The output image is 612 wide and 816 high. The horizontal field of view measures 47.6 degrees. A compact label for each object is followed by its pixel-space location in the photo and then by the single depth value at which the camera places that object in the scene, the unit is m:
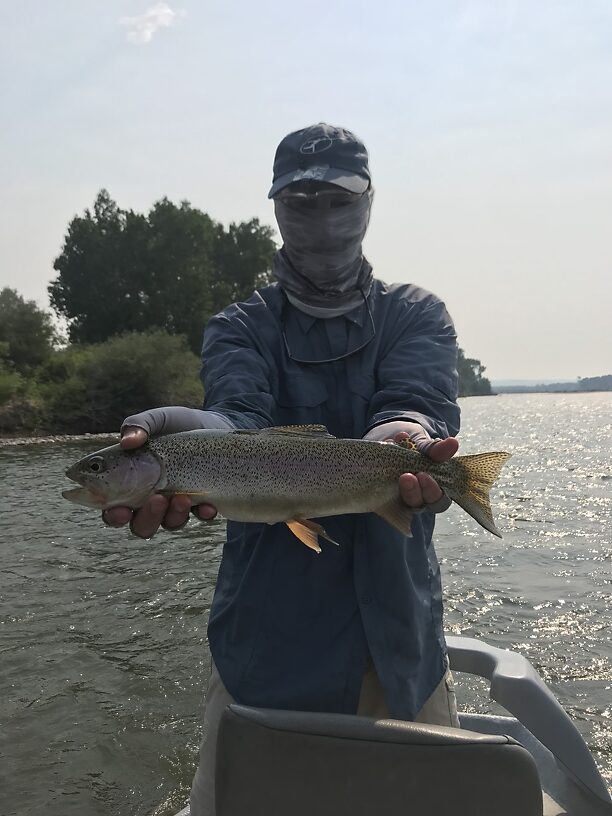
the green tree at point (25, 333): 51.22
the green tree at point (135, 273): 68.12
